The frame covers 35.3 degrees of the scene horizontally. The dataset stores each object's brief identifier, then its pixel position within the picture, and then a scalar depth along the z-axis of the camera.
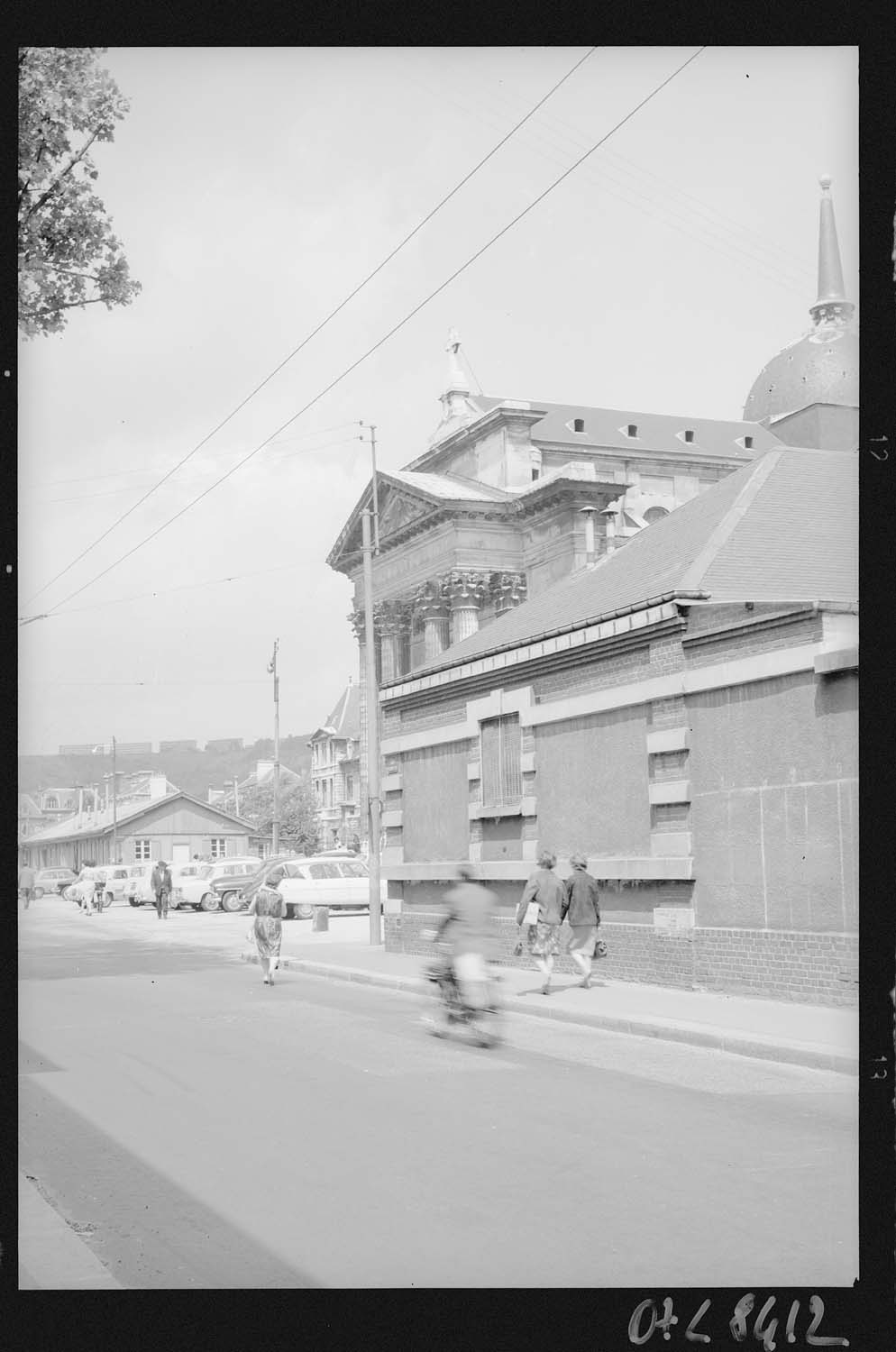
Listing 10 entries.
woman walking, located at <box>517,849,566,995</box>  16.78
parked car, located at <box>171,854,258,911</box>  44.47
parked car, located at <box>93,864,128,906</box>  47.09
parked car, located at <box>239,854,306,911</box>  38.49
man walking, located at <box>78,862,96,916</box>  43.72
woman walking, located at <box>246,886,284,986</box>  19.12
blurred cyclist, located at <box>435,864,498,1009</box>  13.36
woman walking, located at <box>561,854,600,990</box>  16.94
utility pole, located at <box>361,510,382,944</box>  24.66
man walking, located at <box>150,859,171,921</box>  38.25
